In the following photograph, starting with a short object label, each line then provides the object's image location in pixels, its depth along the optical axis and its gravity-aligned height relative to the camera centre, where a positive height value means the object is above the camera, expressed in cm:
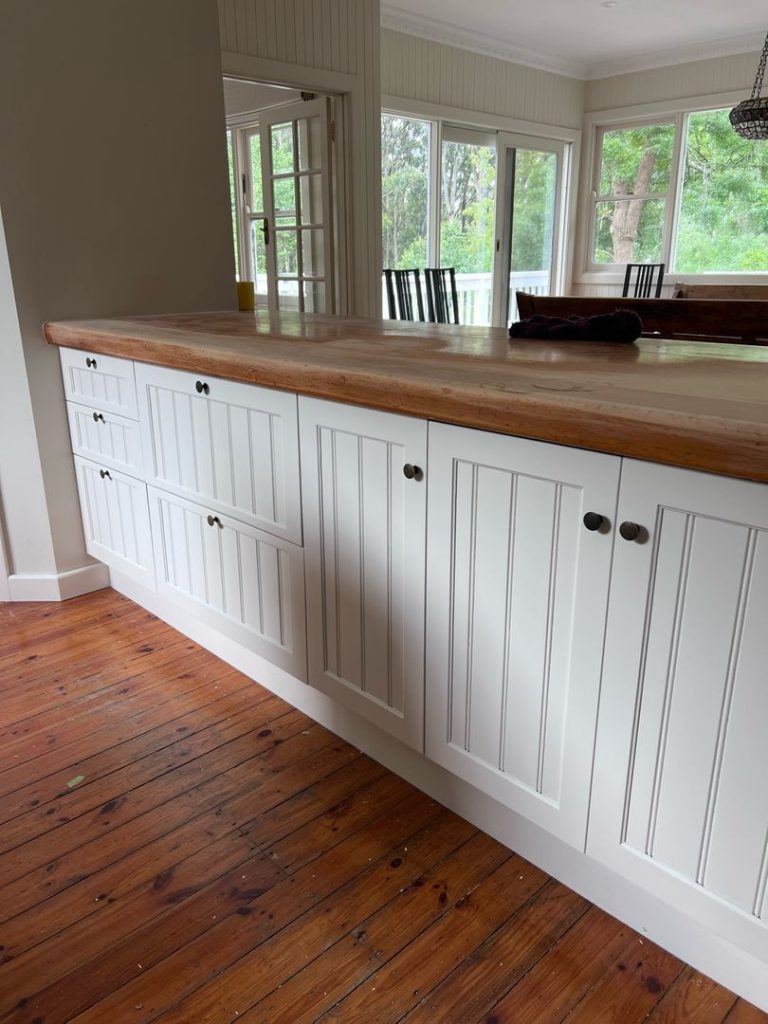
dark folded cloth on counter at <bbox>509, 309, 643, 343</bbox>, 165 -16
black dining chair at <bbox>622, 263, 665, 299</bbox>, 623 -21
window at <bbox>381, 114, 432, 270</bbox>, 545 +43
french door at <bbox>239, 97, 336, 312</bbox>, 423 +30
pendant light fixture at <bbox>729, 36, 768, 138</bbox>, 410 +69
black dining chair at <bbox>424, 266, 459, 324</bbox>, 521 -28
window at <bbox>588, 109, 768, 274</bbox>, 608 +43
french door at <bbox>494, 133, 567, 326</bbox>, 630 +27
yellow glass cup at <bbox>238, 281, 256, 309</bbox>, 280 -14
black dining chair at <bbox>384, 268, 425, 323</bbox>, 505 -26
